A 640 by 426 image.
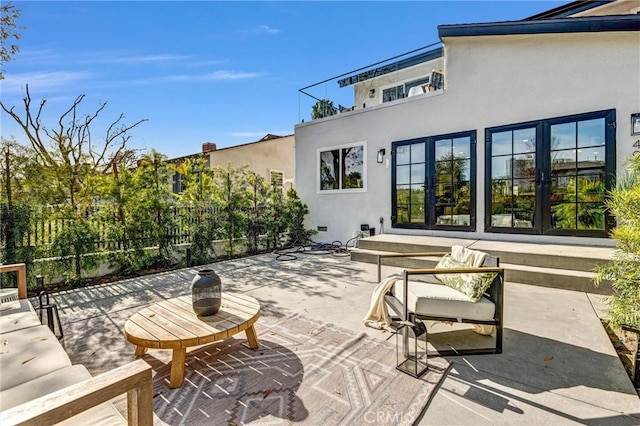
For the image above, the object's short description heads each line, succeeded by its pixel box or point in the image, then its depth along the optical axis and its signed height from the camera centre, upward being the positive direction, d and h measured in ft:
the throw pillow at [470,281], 9.56 -2.65
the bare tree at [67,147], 19.61 +4.46
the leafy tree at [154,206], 20.39 -0.09
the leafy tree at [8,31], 15.93 +9.40
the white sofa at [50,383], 3.47 -3.24
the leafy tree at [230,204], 25.20 +0.00
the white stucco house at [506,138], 18.26 +4.72
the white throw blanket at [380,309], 11.18 -3.97
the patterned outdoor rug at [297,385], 6.74 -4.67
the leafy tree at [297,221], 31.53 -1.86
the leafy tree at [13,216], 15.50 -0.52
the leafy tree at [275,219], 29.17 -1.54
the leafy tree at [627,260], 8.76 -1.82
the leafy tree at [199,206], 23.20 -0.12
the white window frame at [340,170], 29.01 +3.34
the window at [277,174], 45.93 +4.46
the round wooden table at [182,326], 7.82 -3.40
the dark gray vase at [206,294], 9.05 -2.70
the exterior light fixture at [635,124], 17.42 +4.40
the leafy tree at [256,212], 27.81 -0.76
